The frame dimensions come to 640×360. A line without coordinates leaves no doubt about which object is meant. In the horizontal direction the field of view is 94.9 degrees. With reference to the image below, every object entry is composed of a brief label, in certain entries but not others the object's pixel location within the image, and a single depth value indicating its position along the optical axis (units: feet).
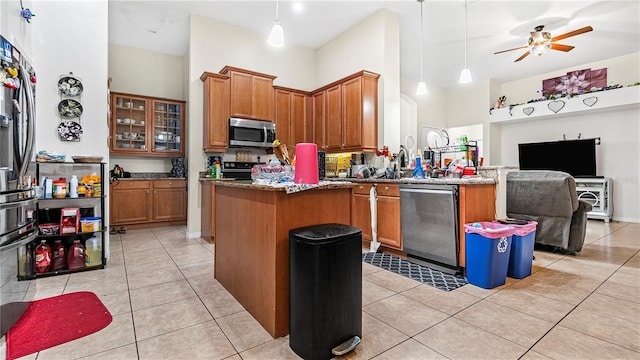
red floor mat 5.61
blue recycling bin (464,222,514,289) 8.21
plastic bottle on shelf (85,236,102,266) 9.84
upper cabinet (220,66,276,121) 15.35
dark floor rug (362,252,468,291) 8.77
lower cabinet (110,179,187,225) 16.34
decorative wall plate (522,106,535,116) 22.75
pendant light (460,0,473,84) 12.87
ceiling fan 14.99
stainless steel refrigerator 6.21
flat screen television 21.03
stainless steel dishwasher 9.26
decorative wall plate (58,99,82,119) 10.13
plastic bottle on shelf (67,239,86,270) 9.55
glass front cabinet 17.21
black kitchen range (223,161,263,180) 15.69
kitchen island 5.84
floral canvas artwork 21.09
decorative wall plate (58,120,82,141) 10.16
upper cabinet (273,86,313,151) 17.40
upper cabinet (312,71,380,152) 14.87
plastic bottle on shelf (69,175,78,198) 9.75
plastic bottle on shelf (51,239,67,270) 9.41
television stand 19.65
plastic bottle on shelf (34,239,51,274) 9.04
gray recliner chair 11.10
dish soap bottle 11.81
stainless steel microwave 15.16
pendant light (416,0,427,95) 13.74
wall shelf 18.65
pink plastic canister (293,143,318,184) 6.25
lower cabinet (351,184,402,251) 11.28
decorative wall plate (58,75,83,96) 10.16
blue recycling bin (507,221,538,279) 8.93
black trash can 5.04
